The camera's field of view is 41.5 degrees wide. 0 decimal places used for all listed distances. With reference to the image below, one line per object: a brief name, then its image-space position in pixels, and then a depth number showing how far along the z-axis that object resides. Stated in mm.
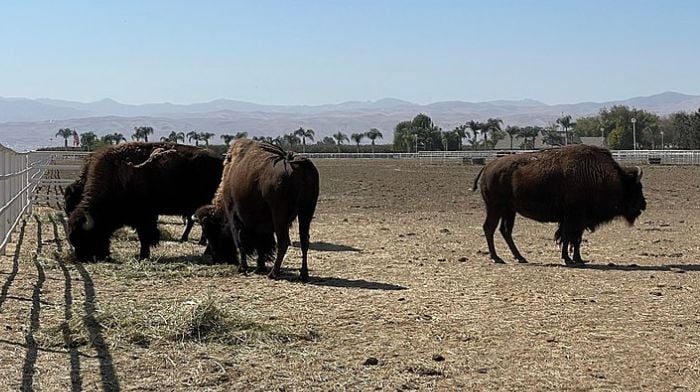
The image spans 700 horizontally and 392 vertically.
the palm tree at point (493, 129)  154000
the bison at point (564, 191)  13961
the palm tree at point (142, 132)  80238
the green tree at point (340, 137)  165500
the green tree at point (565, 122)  142375
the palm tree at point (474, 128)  150250
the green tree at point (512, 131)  138538
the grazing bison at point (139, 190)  13125
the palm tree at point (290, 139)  122206
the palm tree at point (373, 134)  164875
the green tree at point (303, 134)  138650
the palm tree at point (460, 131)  144600
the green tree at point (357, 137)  163150
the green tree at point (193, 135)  91812
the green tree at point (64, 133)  96062
